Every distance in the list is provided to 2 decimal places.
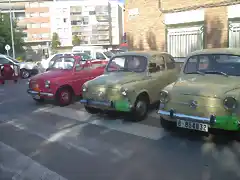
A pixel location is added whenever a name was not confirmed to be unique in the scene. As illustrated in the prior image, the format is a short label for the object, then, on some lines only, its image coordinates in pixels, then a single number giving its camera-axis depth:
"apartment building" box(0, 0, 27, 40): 67.38
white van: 18.78
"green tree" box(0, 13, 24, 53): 41.06
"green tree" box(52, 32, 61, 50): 63.00
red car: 8.59
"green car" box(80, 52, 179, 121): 6.57
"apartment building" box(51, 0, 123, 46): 67.38
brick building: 10.41
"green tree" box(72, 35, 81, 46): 64.62
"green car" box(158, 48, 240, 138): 4.73
